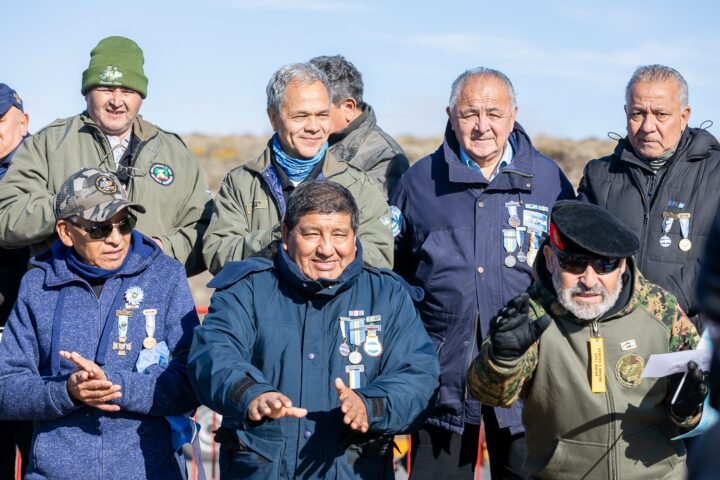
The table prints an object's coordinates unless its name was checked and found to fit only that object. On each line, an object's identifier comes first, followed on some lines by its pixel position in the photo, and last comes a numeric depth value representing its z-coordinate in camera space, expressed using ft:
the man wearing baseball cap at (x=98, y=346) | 14.33
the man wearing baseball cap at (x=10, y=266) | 17.75
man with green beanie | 17.33
